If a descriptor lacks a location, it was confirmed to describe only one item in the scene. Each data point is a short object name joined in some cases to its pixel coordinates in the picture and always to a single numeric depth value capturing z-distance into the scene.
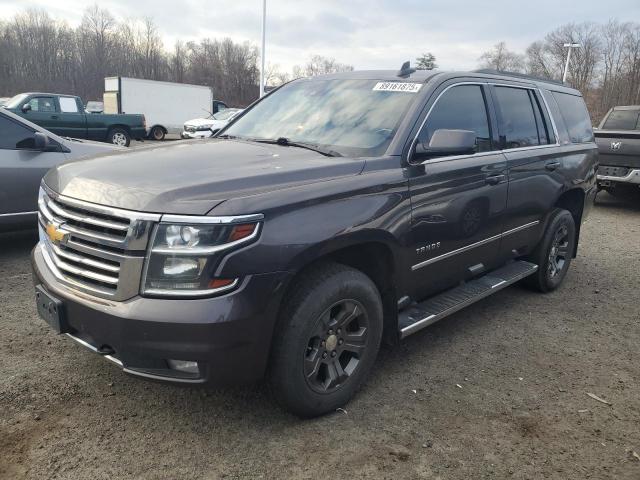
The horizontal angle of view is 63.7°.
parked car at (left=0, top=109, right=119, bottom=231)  5.27
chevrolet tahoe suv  2.31
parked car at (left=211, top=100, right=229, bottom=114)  32.15
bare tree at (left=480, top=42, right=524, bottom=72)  54.33
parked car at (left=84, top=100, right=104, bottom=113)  31.05
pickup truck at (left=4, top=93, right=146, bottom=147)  15.73
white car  20.30
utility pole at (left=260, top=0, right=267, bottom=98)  27.45
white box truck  26.69
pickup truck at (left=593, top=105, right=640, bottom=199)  9.54
